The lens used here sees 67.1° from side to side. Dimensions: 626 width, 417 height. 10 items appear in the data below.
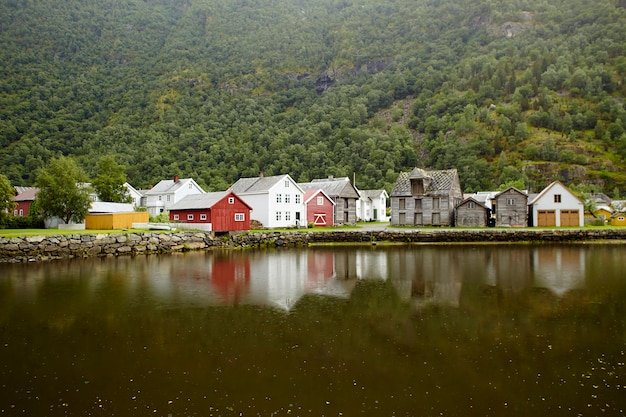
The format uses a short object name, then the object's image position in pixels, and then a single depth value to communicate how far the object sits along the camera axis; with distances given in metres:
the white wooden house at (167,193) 67.62
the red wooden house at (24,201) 60.28
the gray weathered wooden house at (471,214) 59.47
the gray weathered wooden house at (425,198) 61.09
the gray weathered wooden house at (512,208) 58.59
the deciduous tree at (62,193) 45.97
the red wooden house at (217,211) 49.16
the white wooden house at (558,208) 57.38
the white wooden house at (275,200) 56.19
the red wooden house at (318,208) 61.06
